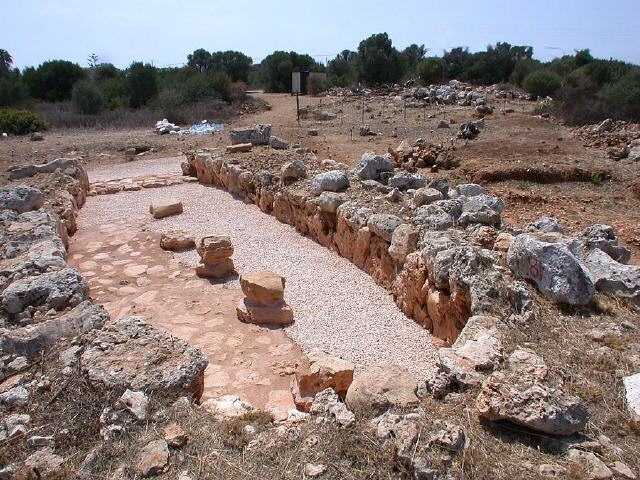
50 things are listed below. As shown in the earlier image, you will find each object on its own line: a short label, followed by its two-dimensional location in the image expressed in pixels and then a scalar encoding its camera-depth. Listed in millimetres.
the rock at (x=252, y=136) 13102
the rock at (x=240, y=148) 12148
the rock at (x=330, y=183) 7961
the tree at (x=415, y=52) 52750
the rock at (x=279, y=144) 12625
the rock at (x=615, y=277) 4230
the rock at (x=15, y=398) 3256
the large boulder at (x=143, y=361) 3344
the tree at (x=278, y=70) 35531
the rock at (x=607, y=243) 5102
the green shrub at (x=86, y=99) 22906
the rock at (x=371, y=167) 8539
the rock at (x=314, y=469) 2659
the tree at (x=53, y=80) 27172
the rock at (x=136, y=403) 3064
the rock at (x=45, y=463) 2775
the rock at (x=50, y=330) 3893
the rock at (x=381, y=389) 3184
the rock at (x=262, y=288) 5348
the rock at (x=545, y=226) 5559
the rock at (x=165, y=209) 9000
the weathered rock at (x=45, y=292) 4641
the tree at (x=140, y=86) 25406
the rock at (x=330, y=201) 7367
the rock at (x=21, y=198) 8195
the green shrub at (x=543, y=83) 25891
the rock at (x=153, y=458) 2705
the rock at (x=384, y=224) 6125
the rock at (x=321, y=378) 3801
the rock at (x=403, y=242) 5727
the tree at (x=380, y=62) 36781
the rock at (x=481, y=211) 5858
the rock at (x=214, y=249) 6383
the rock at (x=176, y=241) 7418
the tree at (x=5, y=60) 32750
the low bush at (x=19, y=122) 18297
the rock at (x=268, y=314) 5324
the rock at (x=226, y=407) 3418
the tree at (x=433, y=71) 35406
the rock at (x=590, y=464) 2516
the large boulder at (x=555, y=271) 4051
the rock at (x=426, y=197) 6801
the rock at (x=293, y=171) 9008
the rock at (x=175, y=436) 2871
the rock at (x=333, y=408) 3021
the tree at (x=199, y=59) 44375
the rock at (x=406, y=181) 7934
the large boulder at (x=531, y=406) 2740
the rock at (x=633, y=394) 2922
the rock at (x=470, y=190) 7285
